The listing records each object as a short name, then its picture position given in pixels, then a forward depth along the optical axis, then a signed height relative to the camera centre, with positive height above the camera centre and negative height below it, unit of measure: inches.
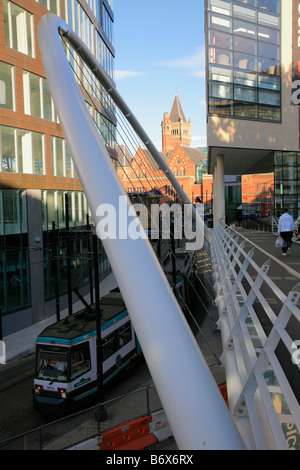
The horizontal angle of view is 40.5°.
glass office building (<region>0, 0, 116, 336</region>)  768.3 +73.2
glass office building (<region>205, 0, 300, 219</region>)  1066.7 +348.3
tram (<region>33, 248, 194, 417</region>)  455.2 -180.5
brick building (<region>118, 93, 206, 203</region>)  4530.0 +447.3
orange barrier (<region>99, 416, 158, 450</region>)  360.2 -207.6
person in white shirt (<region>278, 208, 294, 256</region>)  549.3 -35.9
